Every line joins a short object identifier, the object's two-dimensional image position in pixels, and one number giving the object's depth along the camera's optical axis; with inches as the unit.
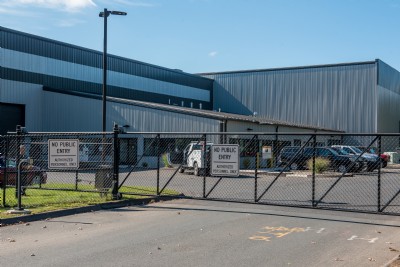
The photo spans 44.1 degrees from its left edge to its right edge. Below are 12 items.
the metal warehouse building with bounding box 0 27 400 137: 1416.1
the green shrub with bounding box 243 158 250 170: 1095.0
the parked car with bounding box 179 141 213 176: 905.4
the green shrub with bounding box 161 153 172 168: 1109.7
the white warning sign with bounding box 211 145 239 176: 501.0
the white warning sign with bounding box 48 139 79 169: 544.7
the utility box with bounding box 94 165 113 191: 575.2
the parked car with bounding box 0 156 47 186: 612.5
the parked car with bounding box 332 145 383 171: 761.0
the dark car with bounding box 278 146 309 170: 994.0
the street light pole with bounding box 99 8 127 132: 826.2
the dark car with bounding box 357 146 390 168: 1374.8
